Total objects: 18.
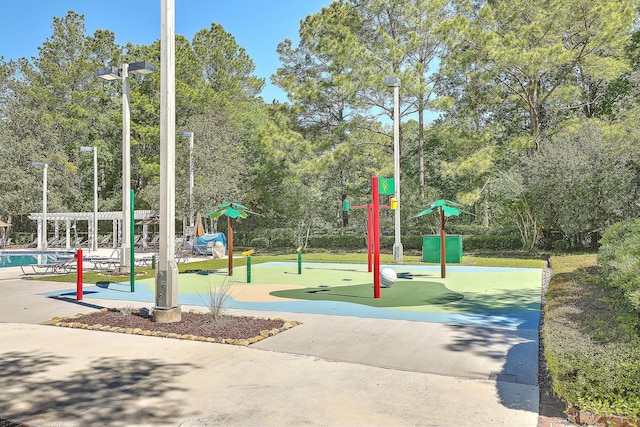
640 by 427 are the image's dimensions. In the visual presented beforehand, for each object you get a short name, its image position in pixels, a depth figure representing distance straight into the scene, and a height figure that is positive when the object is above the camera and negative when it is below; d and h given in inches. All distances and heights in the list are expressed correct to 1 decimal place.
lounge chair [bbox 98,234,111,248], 1397.4 -25.6
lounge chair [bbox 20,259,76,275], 657.0 -51.8
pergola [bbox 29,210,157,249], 1283.2 +43.6
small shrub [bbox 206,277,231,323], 321.1 -53.1
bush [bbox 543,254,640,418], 154.6 -42.3
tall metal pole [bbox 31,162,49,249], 1189.3 +23.2
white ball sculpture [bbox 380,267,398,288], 486.9 -46.3
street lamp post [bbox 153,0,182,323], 323.0 +31.9
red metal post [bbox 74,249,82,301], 430.3 -38.8
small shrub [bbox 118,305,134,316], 351.3 -57.3
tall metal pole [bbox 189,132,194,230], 1030.4 +112.7
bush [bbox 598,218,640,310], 210.8 -15.7
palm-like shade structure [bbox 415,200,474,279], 562.9 +22.3
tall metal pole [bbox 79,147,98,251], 1113.7 +21.9
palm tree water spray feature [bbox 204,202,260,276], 598.2 +25.0
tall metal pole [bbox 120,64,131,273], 613.3 +71.5
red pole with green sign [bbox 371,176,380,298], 428.8 -6.2
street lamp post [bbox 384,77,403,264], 793.0 +20.6
